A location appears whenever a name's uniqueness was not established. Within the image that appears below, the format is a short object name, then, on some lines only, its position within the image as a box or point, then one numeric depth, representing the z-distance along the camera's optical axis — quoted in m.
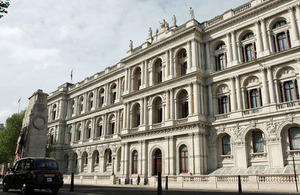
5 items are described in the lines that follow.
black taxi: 13.93
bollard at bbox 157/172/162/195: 10.00
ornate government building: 26.33
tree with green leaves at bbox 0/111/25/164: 48.94
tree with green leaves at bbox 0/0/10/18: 13.37
